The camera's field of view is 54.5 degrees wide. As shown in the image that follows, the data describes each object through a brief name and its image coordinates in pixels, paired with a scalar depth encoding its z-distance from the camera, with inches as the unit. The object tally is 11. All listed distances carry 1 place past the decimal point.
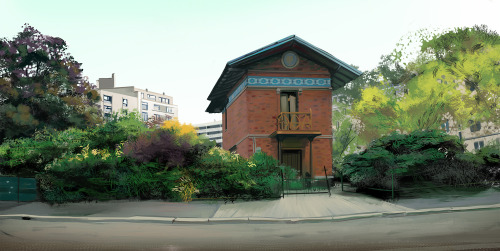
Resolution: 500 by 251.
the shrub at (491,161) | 806.5
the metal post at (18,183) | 803.4
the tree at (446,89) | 1656.0
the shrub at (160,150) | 764.6
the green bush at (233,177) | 759.7
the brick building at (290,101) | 1142.3
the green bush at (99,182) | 749.3
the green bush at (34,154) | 818.2
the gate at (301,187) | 881.5
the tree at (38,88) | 1451.8
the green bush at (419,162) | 804.0
